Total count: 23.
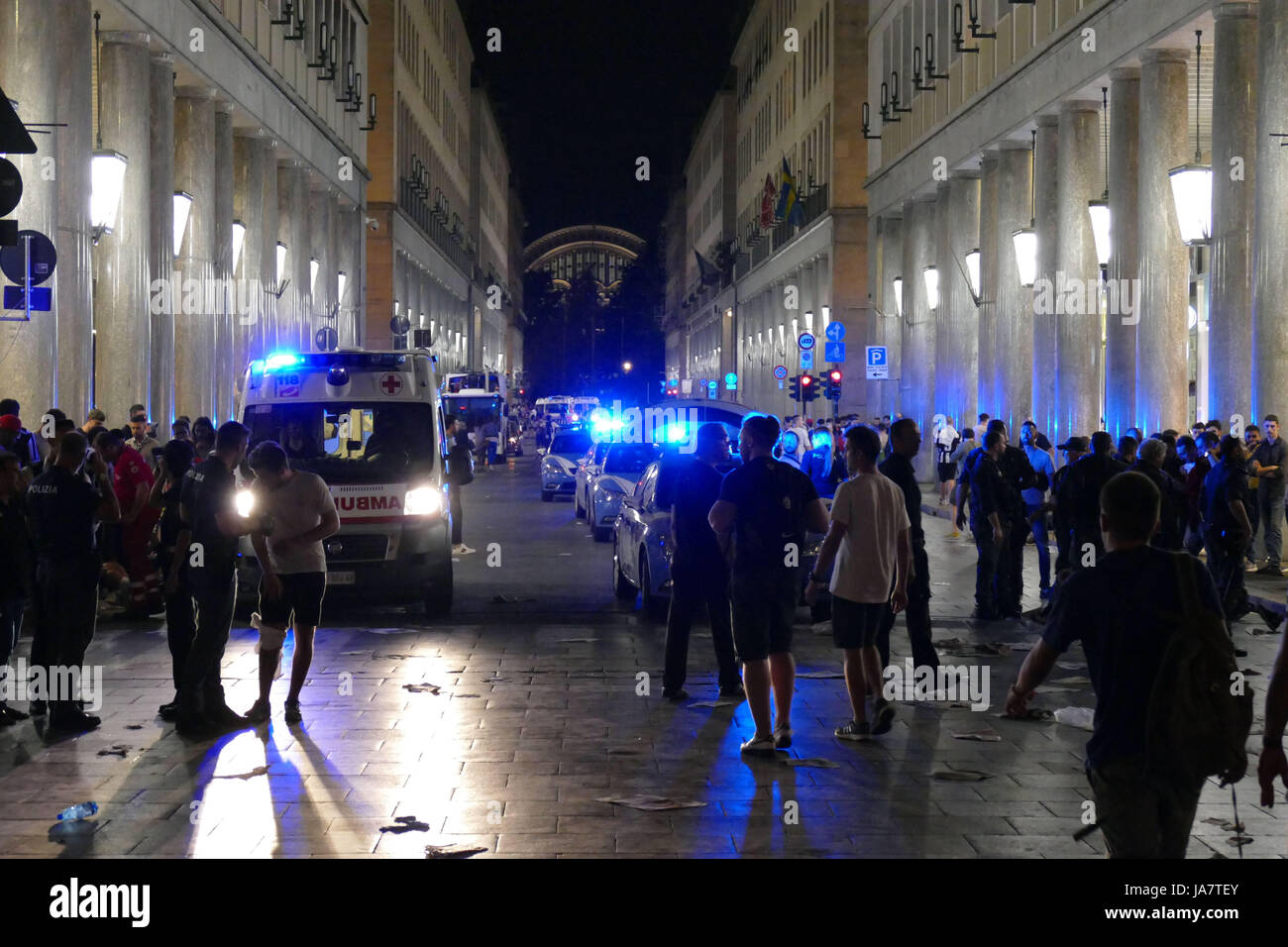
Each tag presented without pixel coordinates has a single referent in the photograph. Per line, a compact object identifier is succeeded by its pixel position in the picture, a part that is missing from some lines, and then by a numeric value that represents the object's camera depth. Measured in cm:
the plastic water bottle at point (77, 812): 771
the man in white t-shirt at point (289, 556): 1052
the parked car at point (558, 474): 3762
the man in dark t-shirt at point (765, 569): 953
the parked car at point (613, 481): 2589
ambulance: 1554
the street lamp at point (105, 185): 1998
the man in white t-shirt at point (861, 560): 991
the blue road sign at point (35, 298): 1681
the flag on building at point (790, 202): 6216
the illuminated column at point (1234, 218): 2083
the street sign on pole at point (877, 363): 4197
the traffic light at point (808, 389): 4247
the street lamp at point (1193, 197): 2008
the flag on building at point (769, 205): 6981
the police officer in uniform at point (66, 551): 1038
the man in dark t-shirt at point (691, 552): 1129
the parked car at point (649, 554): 1560
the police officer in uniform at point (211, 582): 1020
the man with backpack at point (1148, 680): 504
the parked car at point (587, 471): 3006
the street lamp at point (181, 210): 2639
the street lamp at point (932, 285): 4009
